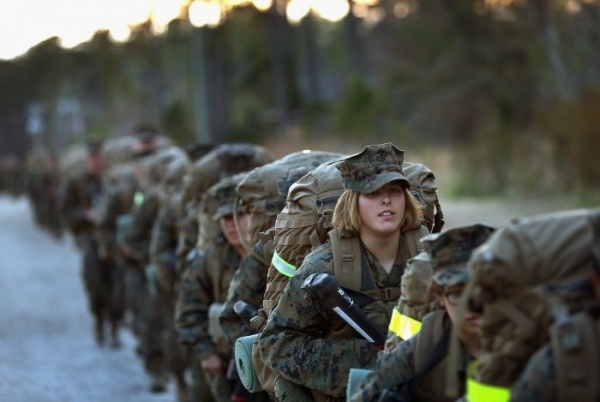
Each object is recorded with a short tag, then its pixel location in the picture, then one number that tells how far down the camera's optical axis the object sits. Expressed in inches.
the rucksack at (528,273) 334.8
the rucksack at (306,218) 535.9
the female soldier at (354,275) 489.6
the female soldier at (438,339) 388.1
